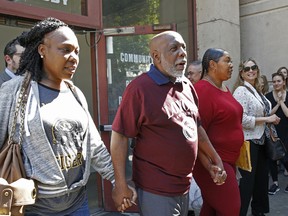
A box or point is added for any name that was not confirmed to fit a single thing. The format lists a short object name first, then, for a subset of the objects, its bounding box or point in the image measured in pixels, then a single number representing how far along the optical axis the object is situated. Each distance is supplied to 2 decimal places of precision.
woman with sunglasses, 3.34
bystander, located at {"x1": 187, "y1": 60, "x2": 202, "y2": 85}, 3.66
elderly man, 1.98
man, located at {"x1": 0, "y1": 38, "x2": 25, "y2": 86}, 2.70
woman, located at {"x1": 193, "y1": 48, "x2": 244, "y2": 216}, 2.63
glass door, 3.92
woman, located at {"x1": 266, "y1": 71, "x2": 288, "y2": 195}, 4.70
